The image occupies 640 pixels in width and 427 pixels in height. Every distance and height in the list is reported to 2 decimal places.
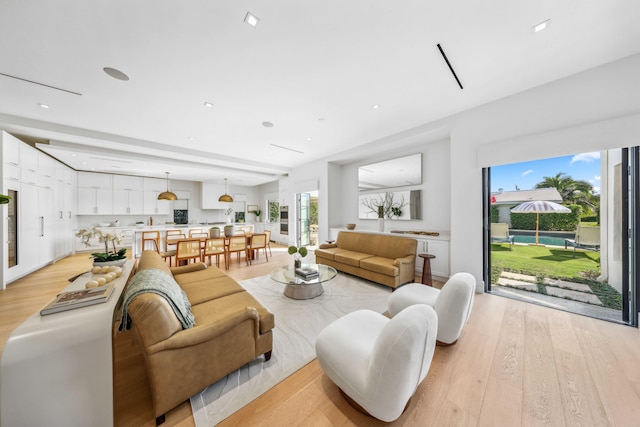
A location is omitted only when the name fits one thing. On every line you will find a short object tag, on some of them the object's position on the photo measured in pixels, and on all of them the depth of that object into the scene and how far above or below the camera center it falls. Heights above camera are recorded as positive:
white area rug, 1.50 -1.32
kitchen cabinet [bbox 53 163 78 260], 5.30 +0.15
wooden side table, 3.51 -1.00
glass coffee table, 2.99 -0.98
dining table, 4.86 -0.65
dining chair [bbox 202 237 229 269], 4.96 -0.82
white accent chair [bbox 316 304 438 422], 1.14 -0.95
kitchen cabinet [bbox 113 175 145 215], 7.24 +0.66
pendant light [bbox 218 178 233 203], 7.00 +0.46
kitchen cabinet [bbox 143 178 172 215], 7.77 +0.61
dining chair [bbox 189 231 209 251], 4.87 -0.60
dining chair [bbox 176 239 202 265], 4.46 -0.80
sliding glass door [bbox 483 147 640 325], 2.41 -0.33
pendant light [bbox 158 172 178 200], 6.14 +0.50
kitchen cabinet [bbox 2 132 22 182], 3.51 +0.98
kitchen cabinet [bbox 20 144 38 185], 3.96 +0.97
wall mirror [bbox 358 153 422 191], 4.66 +0.93
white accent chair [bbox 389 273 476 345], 1.86 -0.85
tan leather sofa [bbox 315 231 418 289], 3.49 -0.87
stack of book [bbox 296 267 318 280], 3.09 -0.90
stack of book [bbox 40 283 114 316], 1.26 -0.55
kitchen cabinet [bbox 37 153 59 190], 4.53 +0.99
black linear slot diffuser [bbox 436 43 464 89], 2.14 +1.64
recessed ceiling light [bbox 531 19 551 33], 1.85 +1.66
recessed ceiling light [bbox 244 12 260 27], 1.74 +1.62
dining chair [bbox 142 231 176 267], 5.41 -0.69
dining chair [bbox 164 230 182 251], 5.33 -0.57
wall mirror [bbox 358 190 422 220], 4.70 +0.18
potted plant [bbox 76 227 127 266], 2.20 -0.44
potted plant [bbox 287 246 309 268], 3.36 -0.63
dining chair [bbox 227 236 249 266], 5.07 -0.77
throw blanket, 1.39 -0.57
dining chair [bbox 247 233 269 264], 5.45 -0.78
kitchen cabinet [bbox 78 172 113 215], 6.70 +0.66
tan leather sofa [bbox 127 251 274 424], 1.31 -0.92
